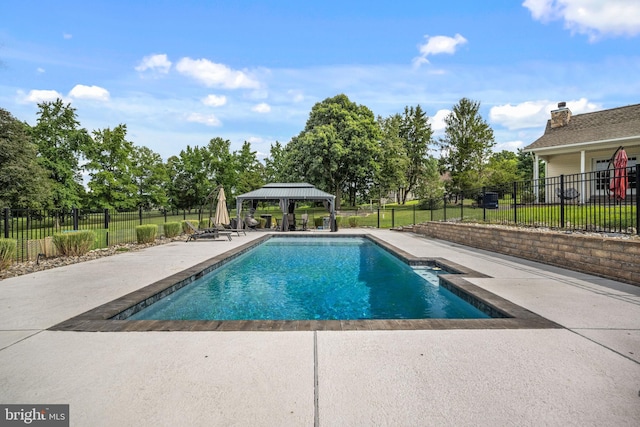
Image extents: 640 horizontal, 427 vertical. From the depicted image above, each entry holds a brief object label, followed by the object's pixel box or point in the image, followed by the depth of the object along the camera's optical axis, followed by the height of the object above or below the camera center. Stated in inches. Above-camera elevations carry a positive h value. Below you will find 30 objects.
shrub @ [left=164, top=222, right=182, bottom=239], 546.0 -27.2
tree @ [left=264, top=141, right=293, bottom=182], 1703.0 +281.4
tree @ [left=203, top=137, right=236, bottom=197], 1600.6 +242.3
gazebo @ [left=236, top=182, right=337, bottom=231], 706.2 +34.2
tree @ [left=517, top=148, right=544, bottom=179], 1933.4 +281.8
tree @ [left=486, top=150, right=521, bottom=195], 1147.9 +141.1
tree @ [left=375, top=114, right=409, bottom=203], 1272.1 +182.8
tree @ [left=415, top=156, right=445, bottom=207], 1526.8 +134.3
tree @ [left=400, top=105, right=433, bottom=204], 1545.3 +361.0
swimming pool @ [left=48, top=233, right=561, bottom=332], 127.2 -46.2
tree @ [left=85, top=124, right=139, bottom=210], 1167.3 +169.3
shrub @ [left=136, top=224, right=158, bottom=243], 455.8 -27.9
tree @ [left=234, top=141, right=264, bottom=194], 1581.0 +232.9
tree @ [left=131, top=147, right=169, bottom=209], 1450.5 +174.2
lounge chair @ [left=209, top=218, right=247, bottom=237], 728.3 -30.8
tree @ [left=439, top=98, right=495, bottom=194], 1232.2 +270.2
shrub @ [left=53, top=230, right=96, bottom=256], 332.8 -29.9
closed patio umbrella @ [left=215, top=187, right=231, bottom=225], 566.9 +2.1
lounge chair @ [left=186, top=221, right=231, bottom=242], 506.9 -33.5
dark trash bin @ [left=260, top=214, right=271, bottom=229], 790.2 -19.5
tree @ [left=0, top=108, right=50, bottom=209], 891.4 +127.3
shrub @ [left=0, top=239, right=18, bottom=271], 263.6 -31.0
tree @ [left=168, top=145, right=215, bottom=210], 1569.9 +175.3
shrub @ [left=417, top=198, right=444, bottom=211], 695.7 +15.9
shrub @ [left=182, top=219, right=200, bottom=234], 601.0 -26.5
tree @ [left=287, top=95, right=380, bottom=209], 1092.5 +227.6
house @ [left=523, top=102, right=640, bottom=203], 569.6 +129.6
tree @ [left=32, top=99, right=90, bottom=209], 1090.7 +243.0
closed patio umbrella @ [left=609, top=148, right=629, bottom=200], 240.2 +18.5
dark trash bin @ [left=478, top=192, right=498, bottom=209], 424.7 +13.0
